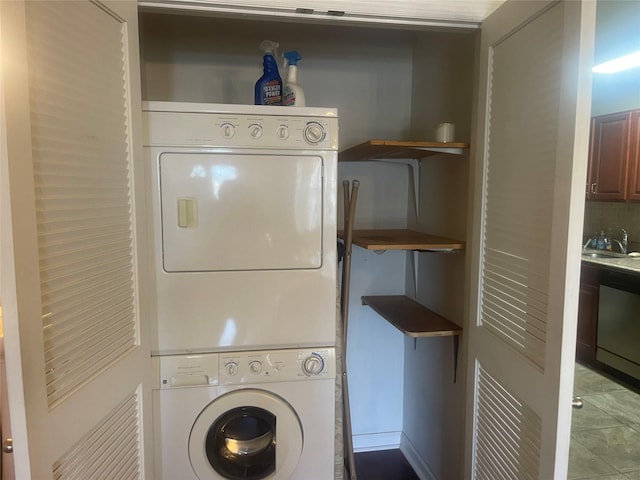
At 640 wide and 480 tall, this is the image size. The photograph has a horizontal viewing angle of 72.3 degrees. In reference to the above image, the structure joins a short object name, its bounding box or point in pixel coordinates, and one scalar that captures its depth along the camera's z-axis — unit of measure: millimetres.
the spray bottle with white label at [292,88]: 1719
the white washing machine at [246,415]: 1604
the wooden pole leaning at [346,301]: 1959
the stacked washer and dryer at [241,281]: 1548
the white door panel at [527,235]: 1052
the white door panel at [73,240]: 896
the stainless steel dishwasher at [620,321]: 3080
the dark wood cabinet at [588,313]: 3404
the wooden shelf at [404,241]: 1779
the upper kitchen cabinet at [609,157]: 3461
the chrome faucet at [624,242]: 3705
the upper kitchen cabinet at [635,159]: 3365
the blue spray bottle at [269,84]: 1726
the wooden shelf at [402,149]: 1673
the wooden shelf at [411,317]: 1838
